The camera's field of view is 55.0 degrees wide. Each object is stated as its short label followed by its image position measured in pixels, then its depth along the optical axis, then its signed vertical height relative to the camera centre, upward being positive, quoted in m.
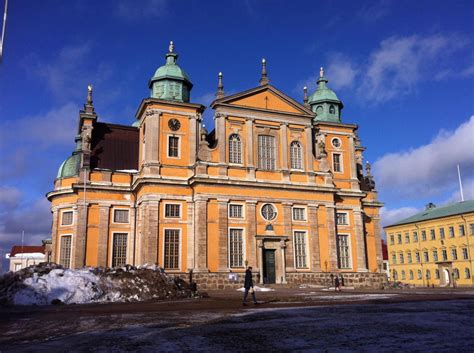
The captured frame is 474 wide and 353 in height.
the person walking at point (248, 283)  18.52 -0.14
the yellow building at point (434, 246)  60.38 +4.24
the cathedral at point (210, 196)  35.31 +6.85
